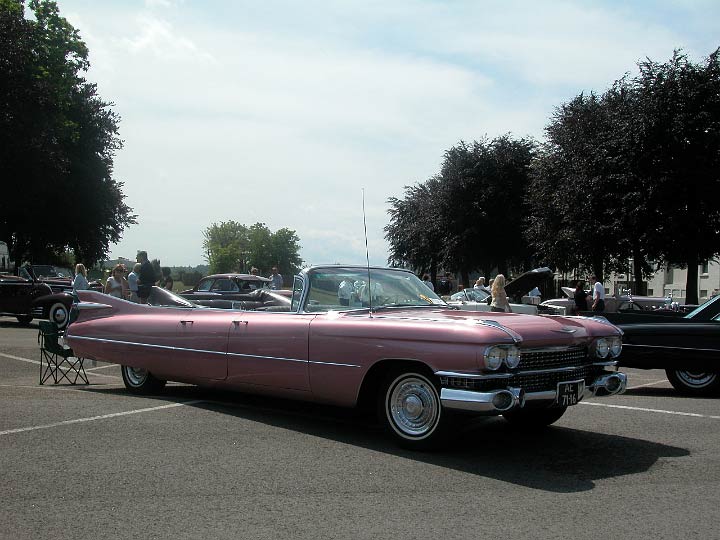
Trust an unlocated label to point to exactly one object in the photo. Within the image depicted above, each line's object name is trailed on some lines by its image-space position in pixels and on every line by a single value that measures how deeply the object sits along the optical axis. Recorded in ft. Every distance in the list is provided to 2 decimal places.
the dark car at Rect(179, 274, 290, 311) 61.98
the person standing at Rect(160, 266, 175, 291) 44.86
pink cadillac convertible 18.72
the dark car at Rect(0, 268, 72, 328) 67.15
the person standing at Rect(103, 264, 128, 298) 49.14
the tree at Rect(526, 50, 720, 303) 103.45
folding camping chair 32.27
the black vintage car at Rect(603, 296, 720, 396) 32.07
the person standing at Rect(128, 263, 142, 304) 49.57
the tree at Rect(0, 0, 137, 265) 104.68
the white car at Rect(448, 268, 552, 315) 57.36
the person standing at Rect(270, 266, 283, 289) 57.67
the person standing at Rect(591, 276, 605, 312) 71.26
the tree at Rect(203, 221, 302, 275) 199.00
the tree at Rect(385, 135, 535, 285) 168.76
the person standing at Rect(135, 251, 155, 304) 40.34
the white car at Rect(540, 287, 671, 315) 93.15
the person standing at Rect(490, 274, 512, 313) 58.75
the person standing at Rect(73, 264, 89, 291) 55.77
